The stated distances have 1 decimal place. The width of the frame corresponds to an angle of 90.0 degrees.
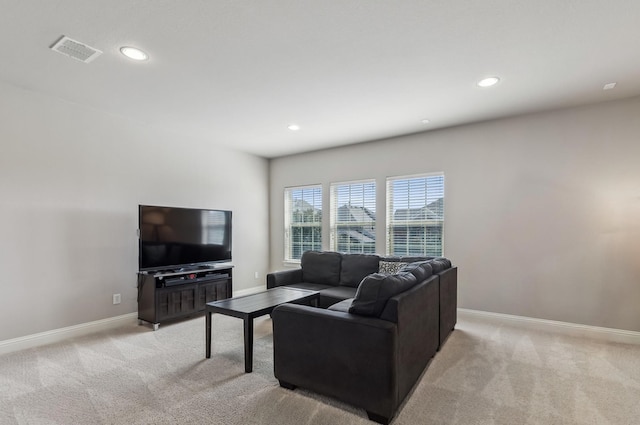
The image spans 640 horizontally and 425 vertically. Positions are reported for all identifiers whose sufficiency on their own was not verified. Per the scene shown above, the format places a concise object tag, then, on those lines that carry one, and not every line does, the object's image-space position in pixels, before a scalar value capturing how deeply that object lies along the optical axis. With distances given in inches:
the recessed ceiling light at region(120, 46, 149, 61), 99.6
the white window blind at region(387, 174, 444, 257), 186.2
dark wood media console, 153.8
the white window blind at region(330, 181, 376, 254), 209.9
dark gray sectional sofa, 78.8
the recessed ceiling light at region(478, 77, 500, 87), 121.2
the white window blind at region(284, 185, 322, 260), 234.7
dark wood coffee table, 107.1
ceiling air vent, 95.1
